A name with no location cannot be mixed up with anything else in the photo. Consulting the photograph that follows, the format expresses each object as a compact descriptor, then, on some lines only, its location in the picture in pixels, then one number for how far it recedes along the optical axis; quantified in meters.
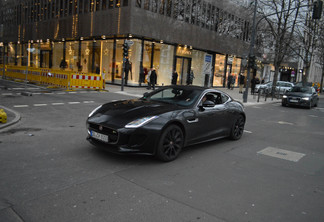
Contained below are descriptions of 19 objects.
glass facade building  24.67
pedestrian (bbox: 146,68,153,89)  23.54
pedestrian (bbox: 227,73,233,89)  33.24
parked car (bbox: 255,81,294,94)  29.52
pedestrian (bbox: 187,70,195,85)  29.51
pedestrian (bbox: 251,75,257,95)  27.78
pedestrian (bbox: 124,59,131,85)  23.61
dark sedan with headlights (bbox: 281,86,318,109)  18.81
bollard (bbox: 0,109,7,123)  7.65
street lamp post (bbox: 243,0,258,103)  20.23
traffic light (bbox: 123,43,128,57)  19.44
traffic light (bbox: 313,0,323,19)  17.05
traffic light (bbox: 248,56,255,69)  20.39
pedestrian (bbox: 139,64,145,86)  25.16
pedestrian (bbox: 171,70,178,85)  24.98
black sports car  5.08
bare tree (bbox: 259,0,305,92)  25.06
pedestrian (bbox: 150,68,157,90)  22.86
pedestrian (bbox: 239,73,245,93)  27.92
